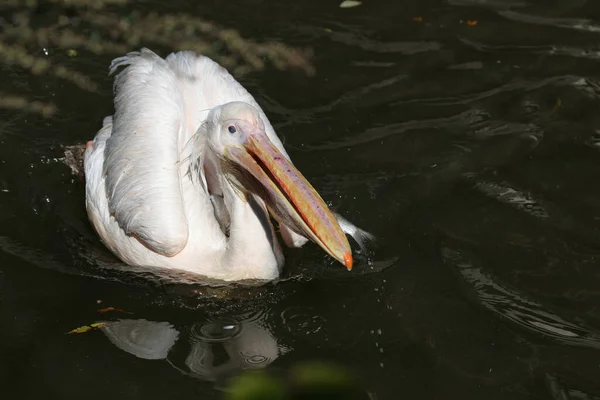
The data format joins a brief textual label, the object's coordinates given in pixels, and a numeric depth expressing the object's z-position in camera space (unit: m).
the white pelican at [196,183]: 7.97
